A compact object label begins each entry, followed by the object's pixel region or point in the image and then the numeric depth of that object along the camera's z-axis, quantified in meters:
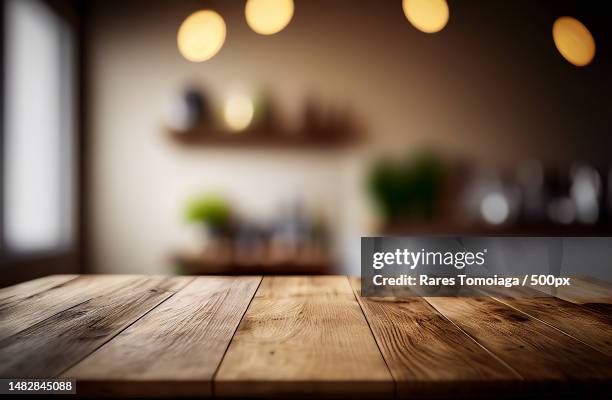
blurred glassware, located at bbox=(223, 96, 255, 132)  2.94
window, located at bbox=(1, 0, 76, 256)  2.37
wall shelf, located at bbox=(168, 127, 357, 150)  2.93
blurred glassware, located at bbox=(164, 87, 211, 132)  2.91
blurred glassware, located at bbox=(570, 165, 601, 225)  2.88
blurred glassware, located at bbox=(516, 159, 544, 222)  2.89
